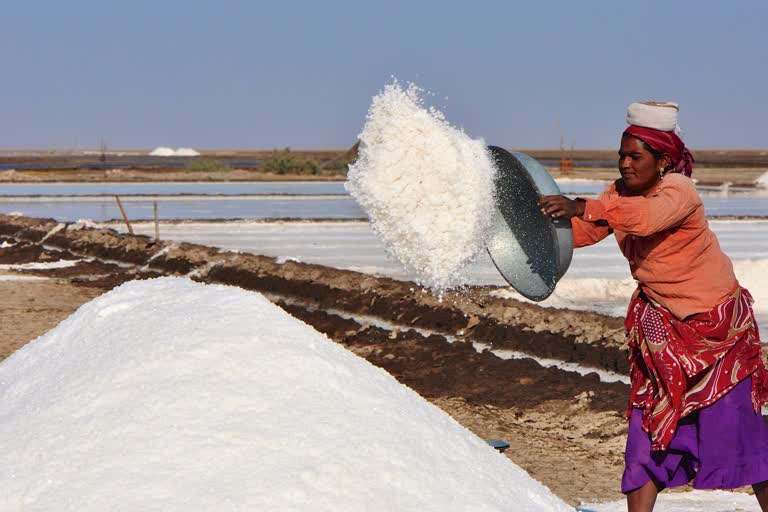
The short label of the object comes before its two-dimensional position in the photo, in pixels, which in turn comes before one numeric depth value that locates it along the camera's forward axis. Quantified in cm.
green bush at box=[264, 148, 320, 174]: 8619
